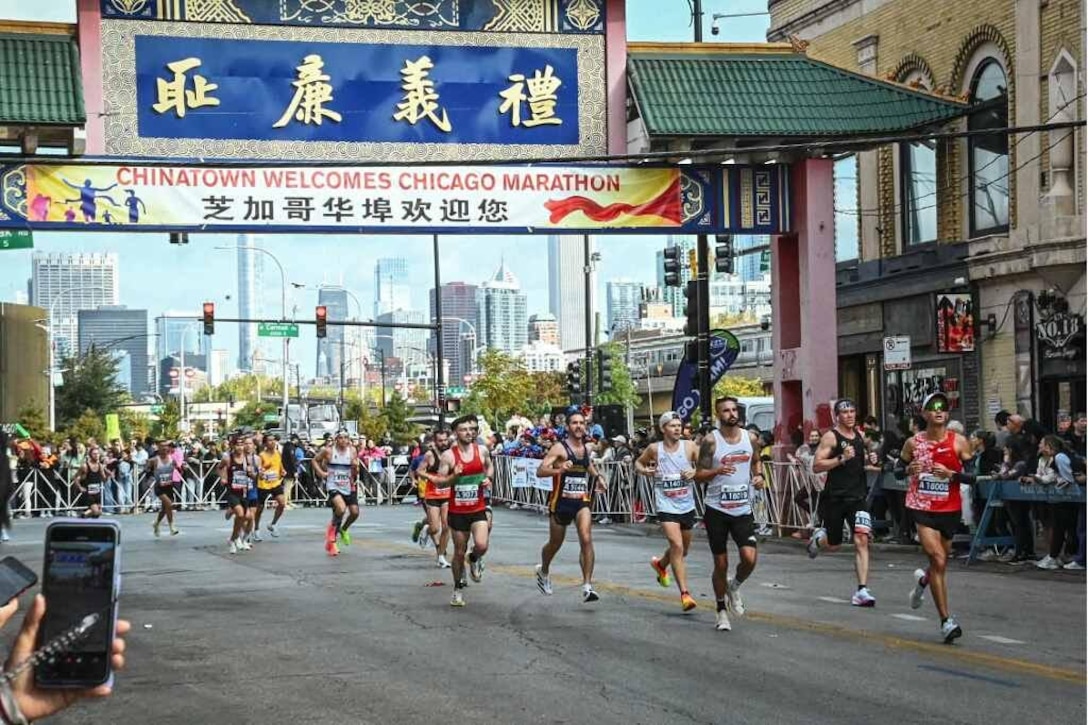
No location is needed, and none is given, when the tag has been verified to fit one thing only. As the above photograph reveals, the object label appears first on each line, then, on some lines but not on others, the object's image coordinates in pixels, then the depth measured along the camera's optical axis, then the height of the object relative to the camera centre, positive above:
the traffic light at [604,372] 44.03 +0.14
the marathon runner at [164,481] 30.45 -1.78
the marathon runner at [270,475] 26.20 -1.46
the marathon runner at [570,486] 16.20 -1.07
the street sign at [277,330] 57.44 +1.85
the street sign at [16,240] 24.02 +2.15
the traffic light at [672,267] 32.97 +2.19
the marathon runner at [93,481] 32.31 -1.87
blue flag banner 27.61 +0.08
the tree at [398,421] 85.75 -2.24
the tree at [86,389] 85.94 -0.17
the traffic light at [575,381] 46.09 -0.09
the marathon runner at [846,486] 15.31 -1.10
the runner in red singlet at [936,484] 13.14 -0.91
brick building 26.58 +2.83
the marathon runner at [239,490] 25.57 -1.65
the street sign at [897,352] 23.68 +0.29
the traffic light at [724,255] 29.33 +2.14
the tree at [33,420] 64.00 -1.32
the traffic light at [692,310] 28.35 +1.13
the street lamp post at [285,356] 80.56 +1.41
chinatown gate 23.73 +3.72
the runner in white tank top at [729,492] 14.23 -1.00
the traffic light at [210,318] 53.38 +2.11
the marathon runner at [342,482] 24.19 -1.50
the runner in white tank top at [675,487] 14.98 -1.01
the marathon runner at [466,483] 16.69 -1.05
